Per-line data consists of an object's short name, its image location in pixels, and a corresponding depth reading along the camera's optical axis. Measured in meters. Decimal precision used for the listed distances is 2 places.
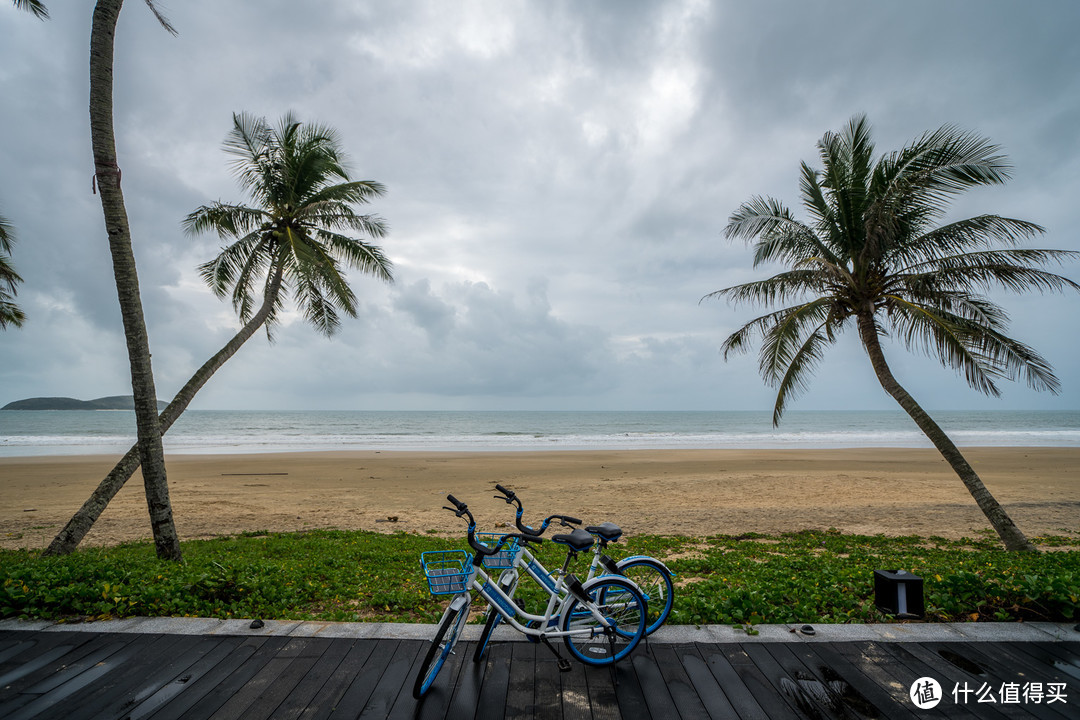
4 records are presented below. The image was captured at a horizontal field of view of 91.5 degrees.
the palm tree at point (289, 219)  10.09
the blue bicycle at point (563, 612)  3.03
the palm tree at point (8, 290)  12.72
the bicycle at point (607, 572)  3.34
